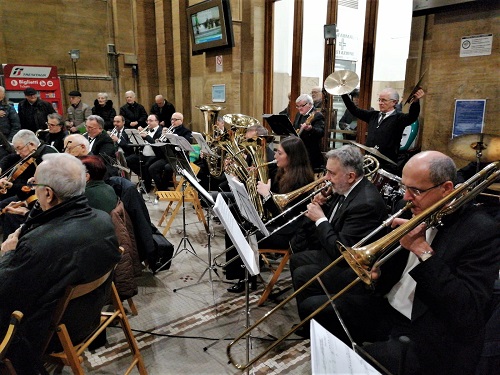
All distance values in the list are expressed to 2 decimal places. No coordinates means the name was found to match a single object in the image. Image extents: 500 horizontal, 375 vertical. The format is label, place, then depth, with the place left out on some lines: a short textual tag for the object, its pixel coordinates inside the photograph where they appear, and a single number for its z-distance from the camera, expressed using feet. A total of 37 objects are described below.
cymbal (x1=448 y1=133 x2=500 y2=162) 9.17
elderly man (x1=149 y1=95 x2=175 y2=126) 27.48
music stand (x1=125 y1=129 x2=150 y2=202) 20.15
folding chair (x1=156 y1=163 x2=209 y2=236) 14.02
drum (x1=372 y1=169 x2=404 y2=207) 10.74
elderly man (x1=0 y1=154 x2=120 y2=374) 5.49
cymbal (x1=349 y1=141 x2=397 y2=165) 10.36
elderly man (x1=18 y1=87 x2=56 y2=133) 23.44
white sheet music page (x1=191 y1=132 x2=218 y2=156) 15.48
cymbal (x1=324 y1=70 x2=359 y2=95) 15.31
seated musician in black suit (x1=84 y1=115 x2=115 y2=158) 15.71
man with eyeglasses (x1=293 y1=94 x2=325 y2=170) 16.11
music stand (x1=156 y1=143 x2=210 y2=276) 11.44
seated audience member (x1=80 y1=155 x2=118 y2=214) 8.77
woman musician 10.03
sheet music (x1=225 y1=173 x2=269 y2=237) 7.18
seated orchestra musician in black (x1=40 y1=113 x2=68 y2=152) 16.39
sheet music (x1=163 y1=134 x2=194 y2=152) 13.52
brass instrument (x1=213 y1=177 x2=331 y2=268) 9.16
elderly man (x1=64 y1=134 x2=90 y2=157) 11.36
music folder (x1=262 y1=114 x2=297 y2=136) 14.02
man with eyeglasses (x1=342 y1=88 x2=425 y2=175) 13.19
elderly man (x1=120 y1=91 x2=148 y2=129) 26.75
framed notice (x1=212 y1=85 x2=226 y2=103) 25.41
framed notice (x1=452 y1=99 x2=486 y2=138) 12.43
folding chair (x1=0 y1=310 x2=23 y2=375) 5.04
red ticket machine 27.68
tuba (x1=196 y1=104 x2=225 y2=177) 16.44
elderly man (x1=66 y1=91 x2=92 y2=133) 26.37
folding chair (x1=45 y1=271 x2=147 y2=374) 5.72
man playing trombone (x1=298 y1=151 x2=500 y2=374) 4.96
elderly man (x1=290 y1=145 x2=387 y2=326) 7.59
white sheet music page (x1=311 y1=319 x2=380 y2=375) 3.78
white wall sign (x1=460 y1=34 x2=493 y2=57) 11.93
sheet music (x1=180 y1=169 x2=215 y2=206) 8.10
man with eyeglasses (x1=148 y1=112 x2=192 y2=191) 20.47
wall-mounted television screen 23.45
